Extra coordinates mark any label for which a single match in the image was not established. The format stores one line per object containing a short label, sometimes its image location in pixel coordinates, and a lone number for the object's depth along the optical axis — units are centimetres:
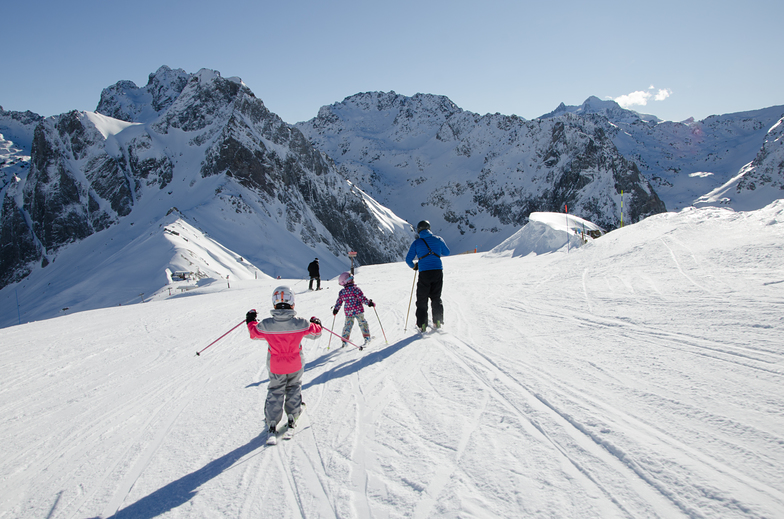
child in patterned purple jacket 701
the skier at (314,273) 1798
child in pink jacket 387
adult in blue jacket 715
